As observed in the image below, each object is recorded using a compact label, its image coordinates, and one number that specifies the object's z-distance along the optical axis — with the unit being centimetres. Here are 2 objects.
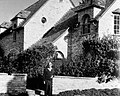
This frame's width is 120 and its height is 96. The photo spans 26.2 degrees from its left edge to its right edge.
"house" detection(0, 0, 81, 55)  3378
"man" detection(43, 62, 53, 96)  1756
